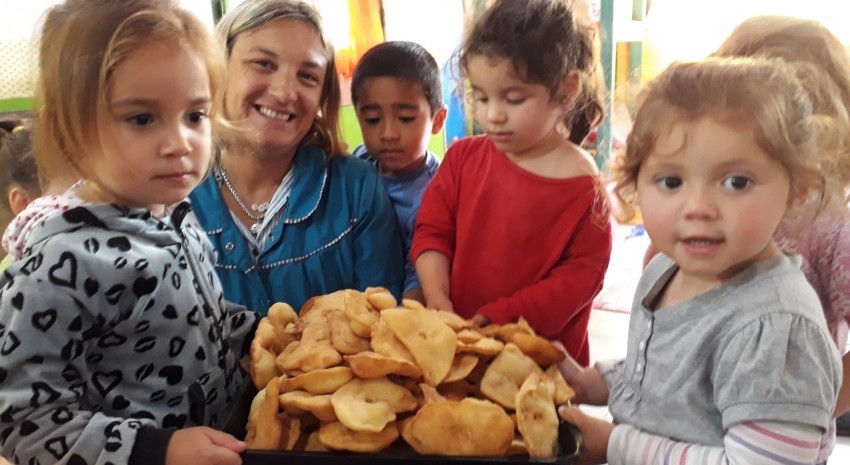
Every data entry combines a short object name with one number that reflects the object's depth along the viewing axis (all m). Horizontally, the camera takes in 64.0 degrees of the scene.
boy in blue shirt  1.41
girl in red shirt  1.14
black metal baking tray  0.70
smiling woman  1.29
